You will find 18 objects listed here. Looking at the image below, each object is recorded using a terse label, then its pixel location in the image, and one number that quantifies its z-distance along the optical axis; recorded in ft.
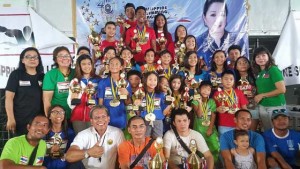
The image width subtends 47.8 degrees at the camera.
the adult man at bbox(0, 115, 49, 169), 9.77
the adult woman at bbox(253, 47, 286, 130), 13.64
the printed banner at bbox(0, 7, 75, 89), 17.48
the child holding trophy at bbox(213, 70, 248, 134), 13.23
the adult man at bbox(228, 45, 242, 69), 15.65
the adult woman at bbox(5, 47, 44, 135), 12.25
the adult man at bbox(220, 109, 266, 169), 11.30
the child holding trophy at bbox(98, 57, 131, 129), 12.08
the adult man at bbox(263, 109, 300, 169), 12.28
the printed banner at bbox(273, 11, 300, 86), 18.01
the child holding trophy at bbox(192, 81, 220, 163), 13.10
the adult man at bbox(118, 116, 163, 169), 10.27
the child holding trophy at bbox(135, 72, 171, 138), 12.26
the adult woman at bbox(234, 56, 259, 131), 14.10
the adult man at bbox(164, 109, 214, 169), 11.37
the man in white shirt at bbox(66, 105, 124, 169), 10.55
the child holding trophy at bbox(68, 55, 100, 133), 11.98
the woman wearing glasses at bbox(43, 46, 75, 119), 12.23
